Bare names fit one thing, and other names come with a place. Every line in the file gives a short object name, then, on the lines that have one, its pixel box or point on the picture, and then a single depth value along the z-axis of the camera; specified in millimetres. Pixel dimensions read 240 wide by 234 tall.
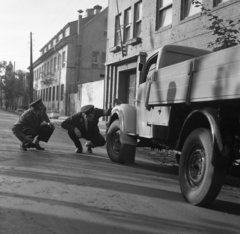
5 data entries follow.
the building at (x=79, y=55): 38219
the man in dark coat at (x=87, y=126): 9180
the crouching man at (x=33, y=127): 9219
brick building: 13477
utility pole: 38125
